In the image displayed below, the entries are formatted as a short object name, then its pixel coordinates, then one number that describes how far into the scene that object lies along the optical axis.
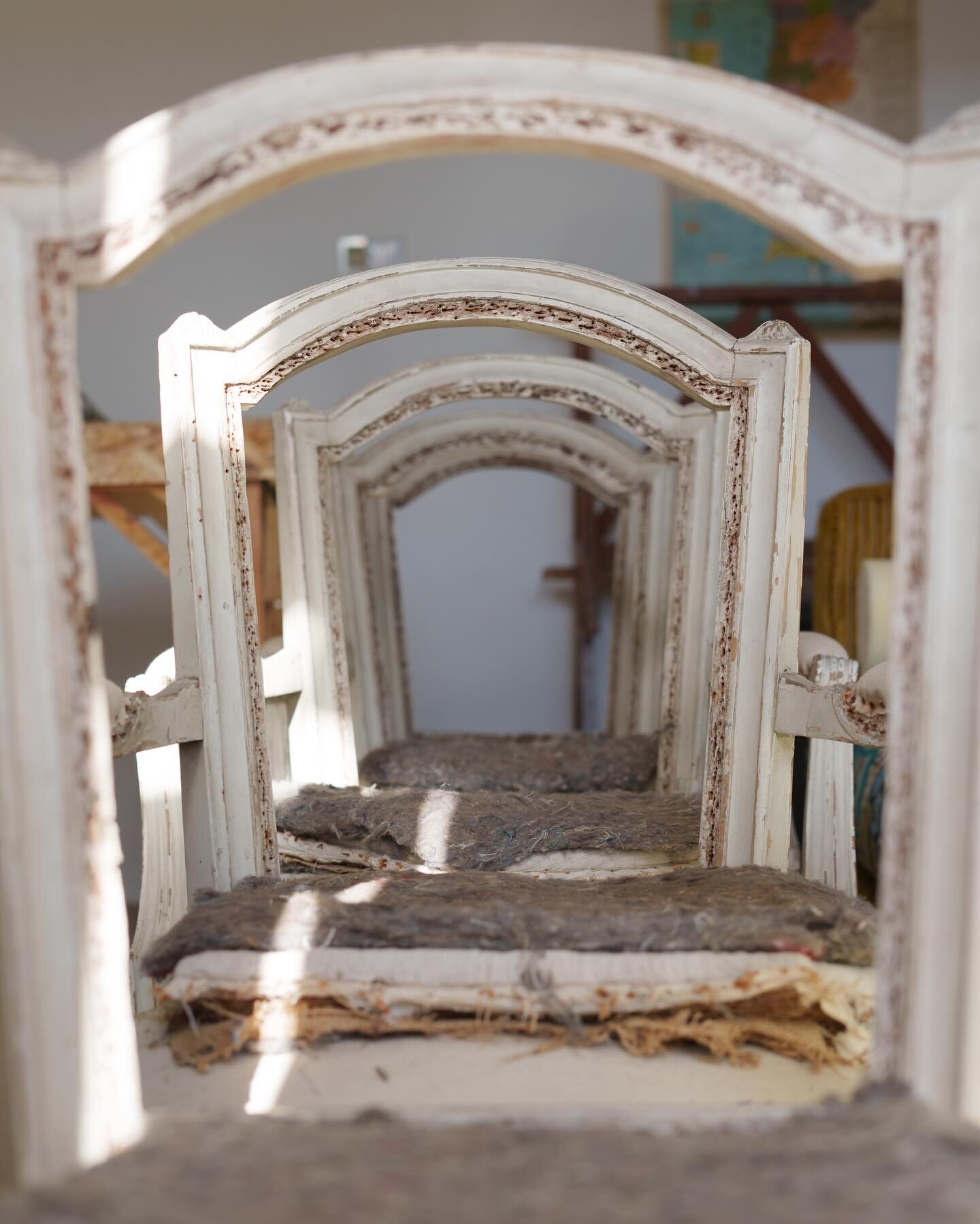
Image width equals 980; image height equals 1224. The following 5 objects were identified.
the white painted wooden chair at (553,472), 2.17
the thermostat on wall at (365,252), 4.34
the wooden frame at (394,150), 0.82
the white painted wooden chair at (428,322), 1.48
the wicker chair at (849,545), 3.61
